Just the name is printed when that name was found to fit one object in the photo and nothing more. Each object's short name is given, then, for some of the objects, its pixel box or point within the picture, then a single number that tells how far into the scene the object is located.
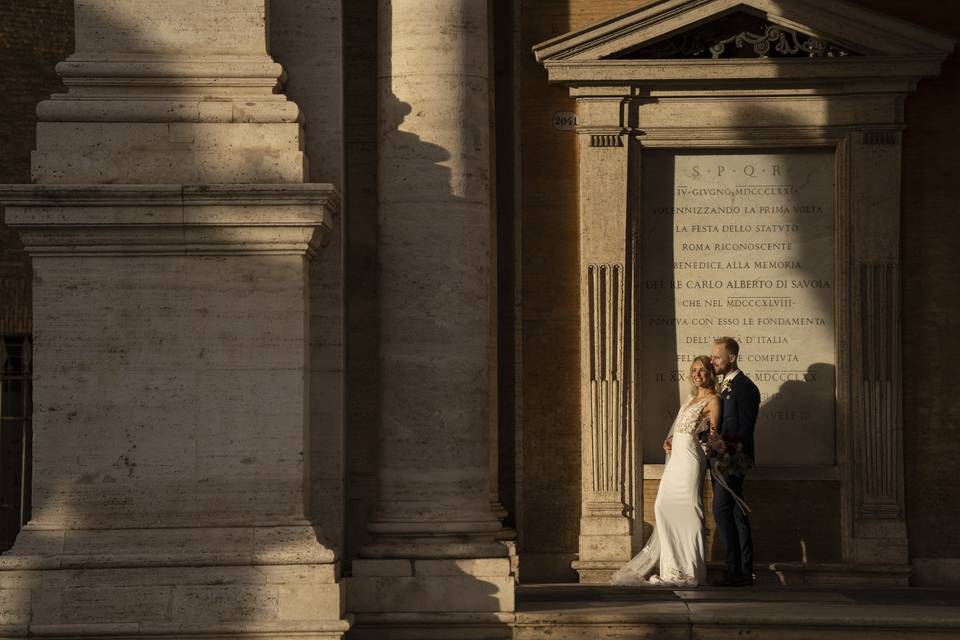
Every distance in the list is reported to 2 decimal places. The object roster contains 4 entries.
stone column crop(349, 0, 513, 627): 11.38
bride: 13.90
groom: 13.73
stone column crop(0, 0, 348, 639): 10.62
